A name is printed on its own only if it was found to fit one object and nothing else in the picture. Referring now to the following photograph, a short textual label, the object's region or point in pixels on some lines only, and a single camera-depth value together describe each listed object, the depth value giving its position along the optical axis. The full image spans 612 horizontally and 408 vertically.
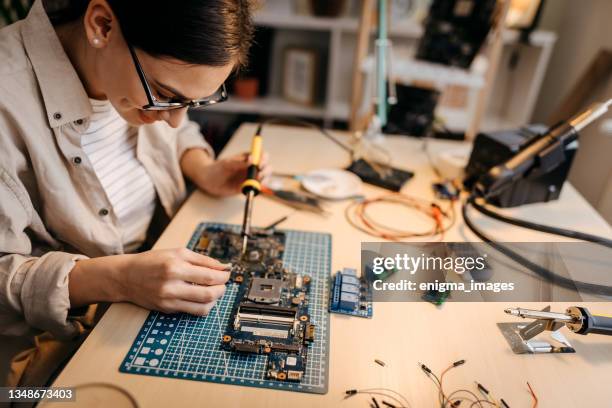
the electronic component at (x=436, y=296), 0.78
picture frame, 2.19
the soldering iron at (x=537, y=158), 1.00
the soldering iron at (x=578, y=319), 0.68
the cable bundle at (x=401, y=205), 0.97
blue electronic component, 0.74
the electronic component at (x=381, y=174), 1.17
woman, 0.68
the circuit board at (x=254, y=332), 0.61
